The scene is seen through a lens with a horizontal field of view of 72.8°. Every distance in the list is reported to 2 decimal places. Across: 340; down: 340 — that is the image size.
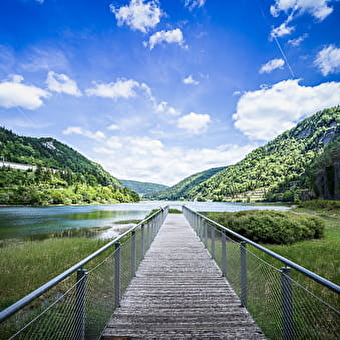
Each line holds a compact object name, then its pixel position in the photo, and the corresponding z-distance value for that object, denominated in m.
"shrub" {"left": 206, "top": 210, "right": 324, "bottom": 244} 10.92
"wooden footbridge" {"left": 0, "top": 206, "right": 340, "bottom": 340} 2.05
